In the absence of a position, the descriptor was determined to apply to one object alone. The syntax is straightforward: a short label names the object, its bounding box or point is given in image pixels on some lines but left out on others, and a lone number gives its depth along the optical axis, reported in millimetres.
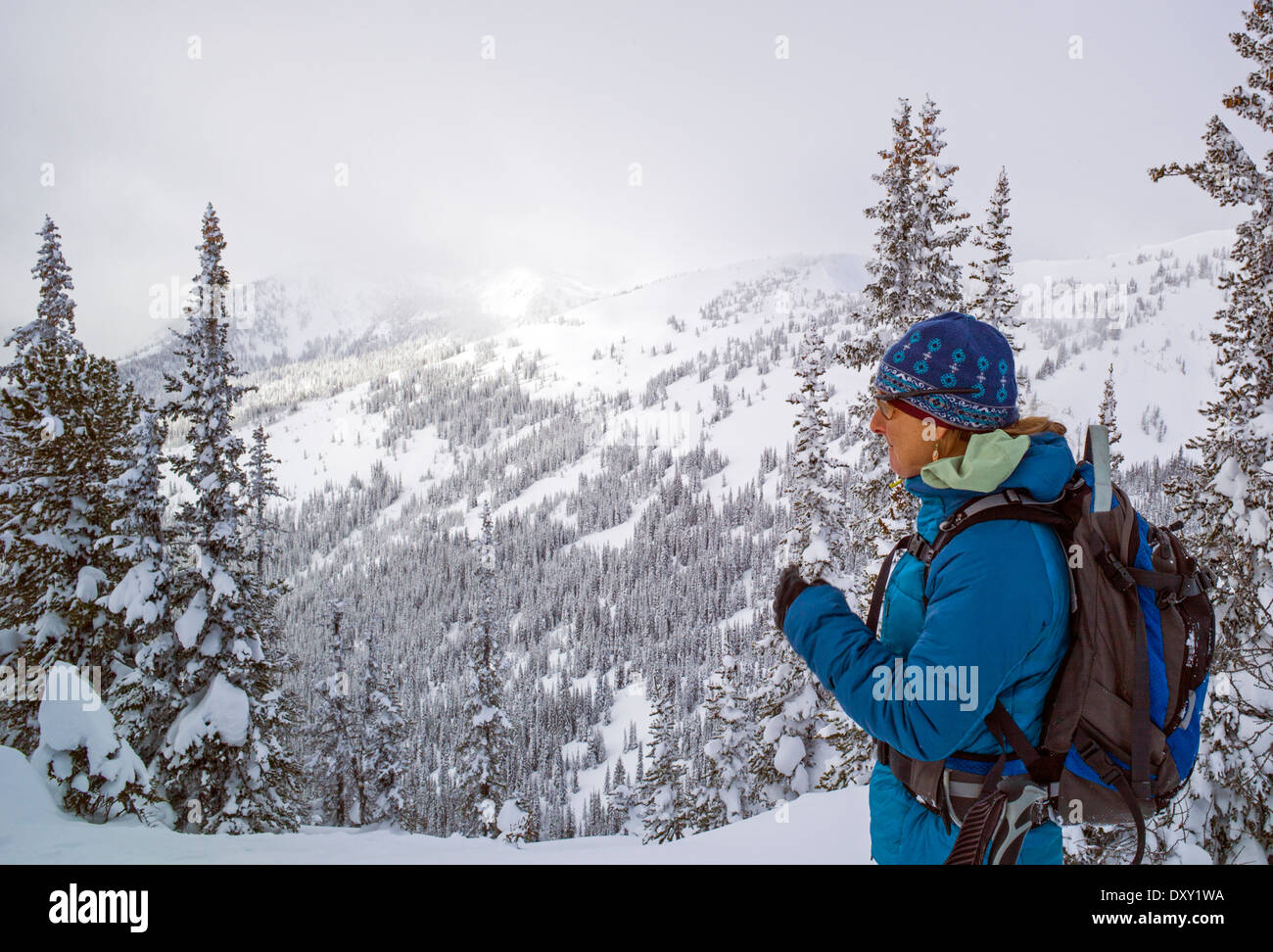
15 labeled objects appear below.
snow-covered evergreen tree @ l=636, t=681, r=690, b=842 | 29031
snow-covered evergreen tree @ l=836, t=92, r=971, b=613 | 12789
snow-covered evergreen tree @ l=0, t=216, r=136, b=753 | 12719
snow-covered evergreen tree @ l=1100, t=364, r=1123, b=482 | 18688
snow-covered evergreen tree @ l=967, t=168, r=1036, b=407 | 14273
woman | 1810
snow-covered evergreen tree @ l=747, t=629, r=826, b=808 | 16375
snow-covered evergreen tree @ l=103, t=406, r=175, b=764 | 12648
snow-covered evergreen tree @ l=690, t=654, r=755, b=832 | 21266
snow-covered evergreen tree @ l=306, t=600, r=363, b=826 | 29859
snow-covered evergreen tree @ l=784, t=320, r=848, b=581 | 15297
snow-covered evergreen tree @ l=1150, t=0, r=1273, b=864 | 7230
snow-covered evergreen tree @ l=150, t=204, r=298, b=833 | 13336
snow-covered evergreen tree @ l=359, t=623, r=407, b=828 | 32156
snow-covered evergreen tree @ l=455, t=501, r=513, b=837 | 27125
